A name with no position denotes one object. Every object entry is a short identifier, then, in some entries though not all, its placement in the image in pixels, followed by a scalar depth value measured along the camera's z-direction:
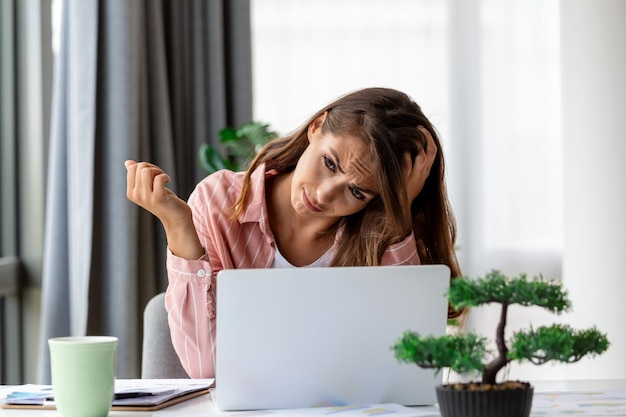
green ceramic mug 1.96
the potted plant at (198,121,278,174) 4.43
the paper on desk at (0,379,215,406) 2.09
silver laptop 1.95
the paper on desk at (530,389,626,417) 2.02
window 5.59
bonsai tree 1.80
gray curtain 3.97
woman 2.38
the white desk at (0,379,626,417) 2.02
